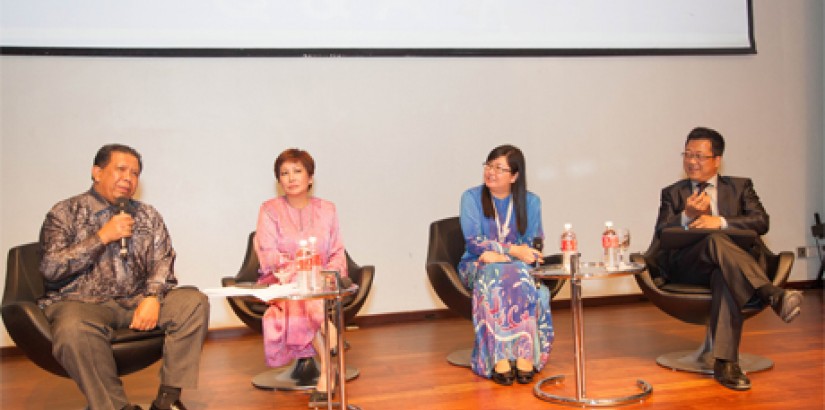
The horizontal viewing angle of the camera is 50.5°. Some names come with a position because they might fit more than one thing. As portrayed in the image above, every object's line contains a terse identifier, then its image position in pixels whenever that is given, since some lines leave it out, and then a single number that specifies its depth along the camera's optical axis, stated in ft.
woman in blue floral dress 15.05
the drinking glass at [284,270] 12.09
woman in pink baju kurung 14.38
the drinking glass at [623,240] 13.92
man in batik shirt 12.05
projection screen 19.06
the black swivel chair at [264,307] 14.94
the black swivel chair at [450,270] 15.81
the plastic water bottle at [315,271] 11.24
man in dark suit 13.99
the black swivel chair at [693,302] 14.84
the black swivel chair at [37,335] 12.29
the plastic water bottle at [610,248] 13.55
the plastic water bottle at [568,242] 13.96
